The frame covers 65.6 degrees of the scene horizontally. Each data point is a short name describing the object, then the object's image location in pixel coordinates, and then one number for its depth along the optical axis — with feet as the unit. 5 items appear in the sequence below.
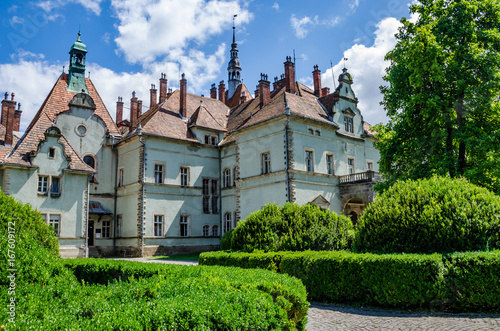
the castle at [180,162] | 95.45
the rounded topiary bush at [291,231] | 53.52
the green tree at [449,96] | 64.23
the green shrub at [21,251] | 26.09
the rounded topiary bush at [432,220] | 38.99
